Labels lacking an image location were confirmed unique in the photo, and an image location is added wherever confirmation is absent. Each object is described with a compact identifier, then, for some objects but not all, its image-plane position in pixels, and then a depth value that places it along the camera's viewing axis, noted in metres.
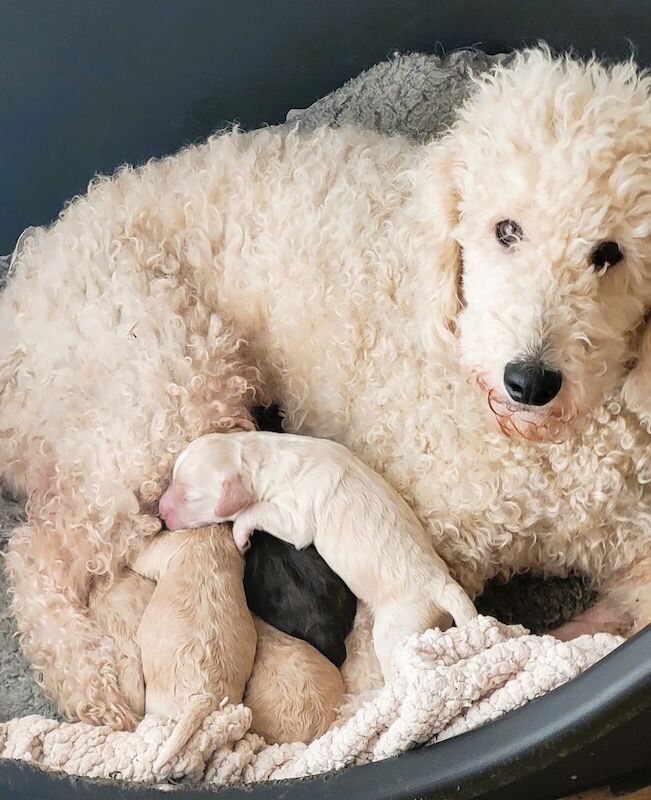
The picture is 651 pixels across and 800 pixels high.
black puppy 1.52
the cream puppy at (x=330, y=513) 1.44
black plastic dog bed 2.02
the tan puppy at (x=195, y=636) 1.39
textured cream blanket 1.28
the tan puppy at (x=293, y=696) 1.42
